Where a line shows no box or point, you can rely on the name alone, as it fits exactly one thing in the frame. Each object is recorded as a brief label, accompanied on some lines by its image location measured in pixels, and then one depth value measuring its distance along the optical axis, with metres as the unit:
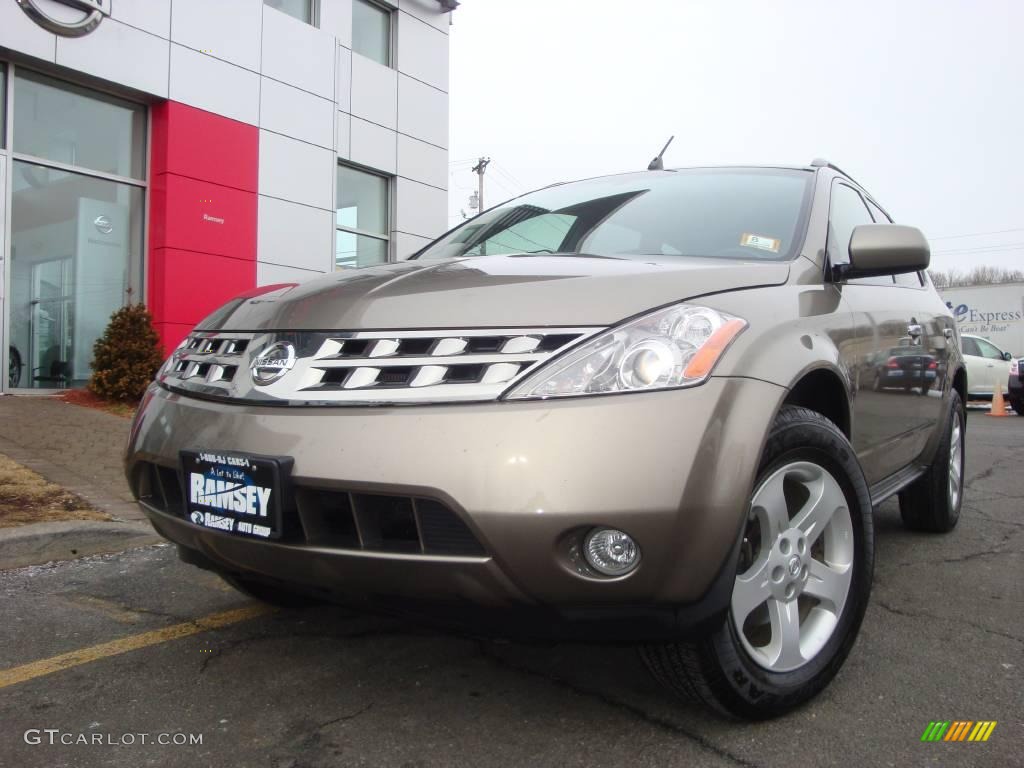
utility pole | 37.81
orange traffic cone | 13.67
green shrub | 8.17
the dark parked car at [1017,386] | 13.40
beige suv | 1.65
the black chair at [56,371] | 8.84
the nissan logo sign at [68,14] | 8.27
